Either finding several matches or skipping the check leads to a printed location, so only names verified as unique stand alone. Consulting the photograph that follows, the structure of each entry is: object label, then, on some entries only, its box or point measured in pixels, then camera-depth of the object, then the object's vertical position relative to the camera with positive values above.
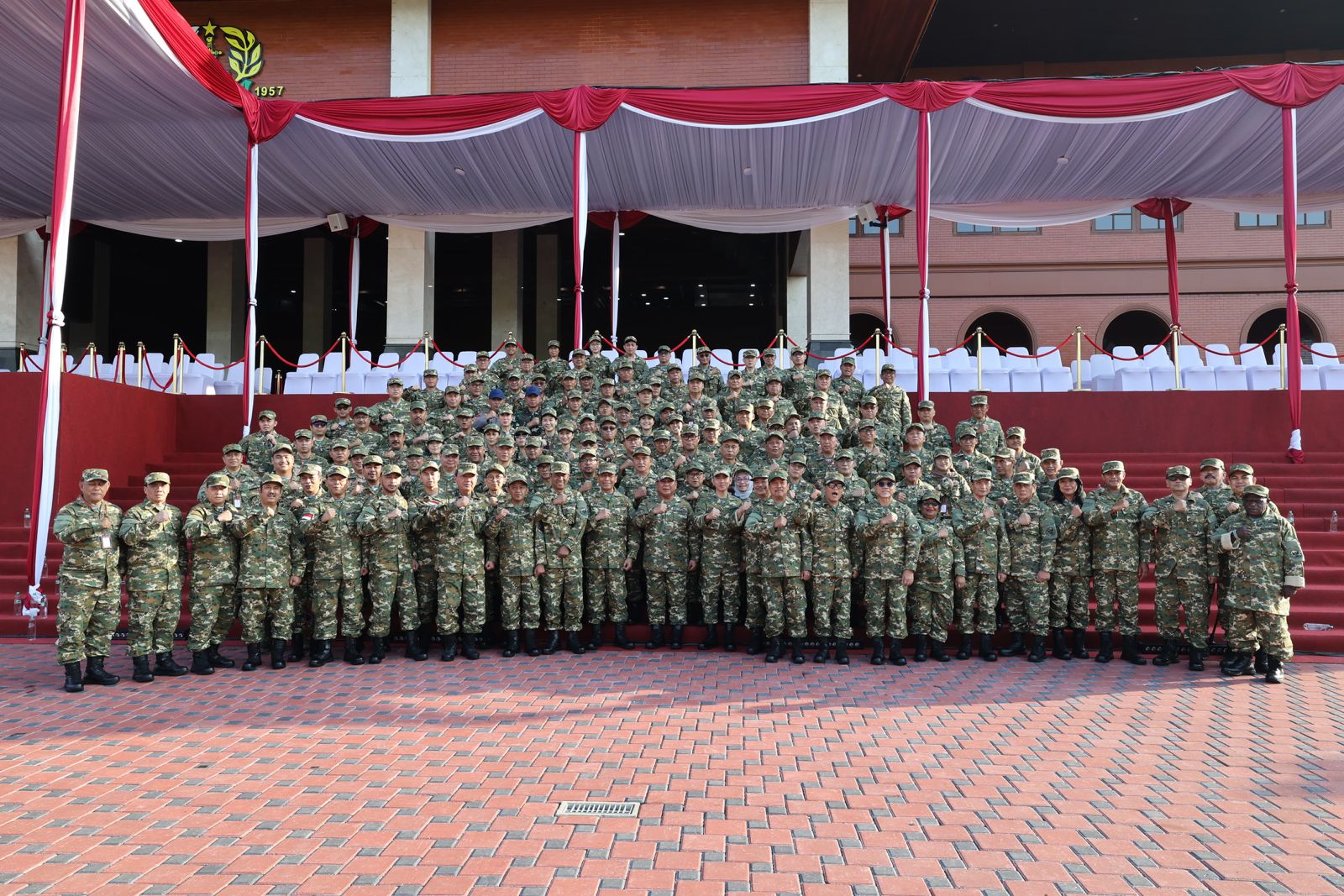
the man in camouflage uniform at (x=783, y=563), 6.84 -0.72
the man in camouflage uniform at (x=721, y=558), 7.22 -0.72
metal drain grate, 3.82 -1.52
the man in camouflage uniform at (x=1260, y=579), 6.28 -0.78
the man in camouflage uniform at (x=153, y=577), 6.14 -0.75
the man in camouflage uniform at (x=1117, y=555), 6.88 -0.67
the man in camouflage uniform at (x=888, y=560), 6.85 -0.70
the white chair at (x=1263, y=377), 11.92 +1.36
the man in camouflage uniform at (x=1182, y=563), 6.70 -0.71
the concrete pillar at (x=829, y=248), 15.89 +4.27
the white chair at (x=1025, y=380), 12.78 +1.42
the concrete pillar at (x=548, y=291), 22.30 +4.83
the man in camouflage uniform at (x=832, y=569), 6.88 -0.77
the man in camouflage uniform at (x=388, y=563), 6.72 -0.71
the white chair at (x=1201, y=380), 12.10 +1.35
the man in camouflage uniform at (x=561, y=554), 7.06 -0.67
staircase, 7.46 -0.36
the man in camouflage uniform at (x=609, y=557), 7.23 -0.71
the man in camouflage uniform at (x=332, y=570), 6.62 -0.75
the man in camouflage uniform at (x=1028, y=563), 6.98 -0.73
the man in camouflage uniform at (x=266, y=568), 6.46 -0.72
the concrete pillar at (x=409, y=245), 16.38 +4.44
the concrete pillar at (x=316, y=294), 22.28 +4.77
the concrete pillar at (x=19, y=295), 16.08 +3.46
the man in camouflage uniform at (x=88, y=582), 5.86 -0.76
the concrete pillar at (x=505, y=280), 20.48 +4.69
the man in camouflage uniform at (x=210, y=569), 6.32 -0.71
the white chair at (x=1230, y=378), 12.09 +1.37
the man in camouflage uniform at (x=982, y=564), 6.99 -0.75
